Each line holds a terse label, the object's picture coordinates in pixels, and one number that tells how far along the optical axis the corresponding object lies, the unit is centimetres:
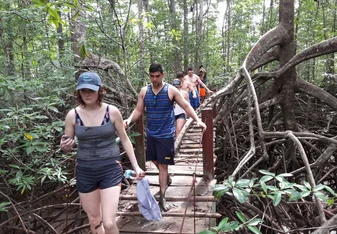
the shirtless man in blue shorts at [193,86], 702
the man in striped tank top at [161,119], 274
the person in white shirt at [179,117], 481
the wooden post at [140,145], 353
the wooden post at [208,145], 339
